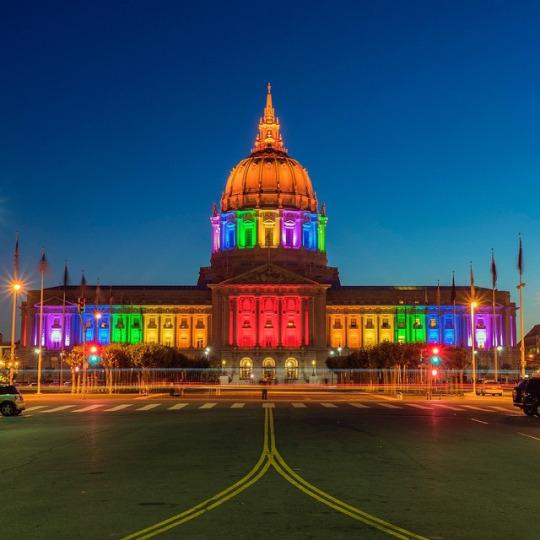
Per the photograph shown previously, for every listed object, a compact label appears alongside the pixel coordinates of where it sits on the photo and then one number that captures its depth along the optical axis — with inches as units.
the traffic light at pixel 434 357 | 2457.9
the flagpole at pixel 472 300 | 2664.9
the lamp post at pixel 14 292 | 2444.8
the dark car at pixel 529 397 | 1588.3
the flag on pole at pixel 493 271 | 2780.5
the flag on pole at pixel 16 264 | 2453.2
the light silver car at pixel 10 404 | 1553.9
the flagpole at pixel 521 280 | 2470.8
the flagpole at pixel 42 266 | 2593.5
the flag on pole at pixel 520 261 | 2485.5
